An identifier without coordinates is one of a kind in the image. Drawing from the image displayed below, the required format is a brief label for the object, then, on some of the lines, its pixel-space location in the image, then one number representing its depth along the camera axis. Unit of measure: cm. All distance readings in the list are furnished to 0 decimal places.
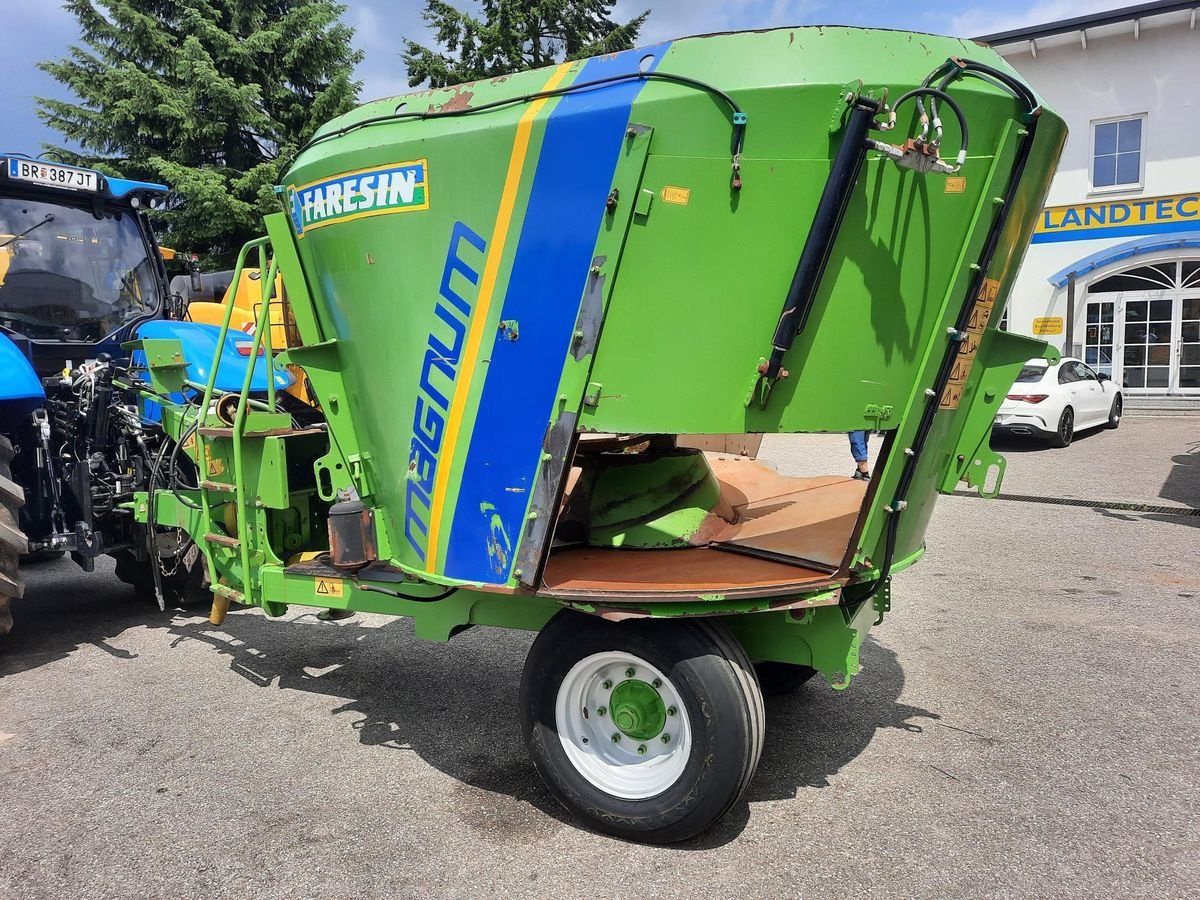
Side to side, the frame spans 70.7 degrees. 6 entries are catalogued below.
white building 1723
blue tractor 503
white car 1280
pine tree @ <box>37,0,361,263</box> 1748
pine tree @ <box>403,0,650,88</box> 2145
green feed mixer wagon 270
